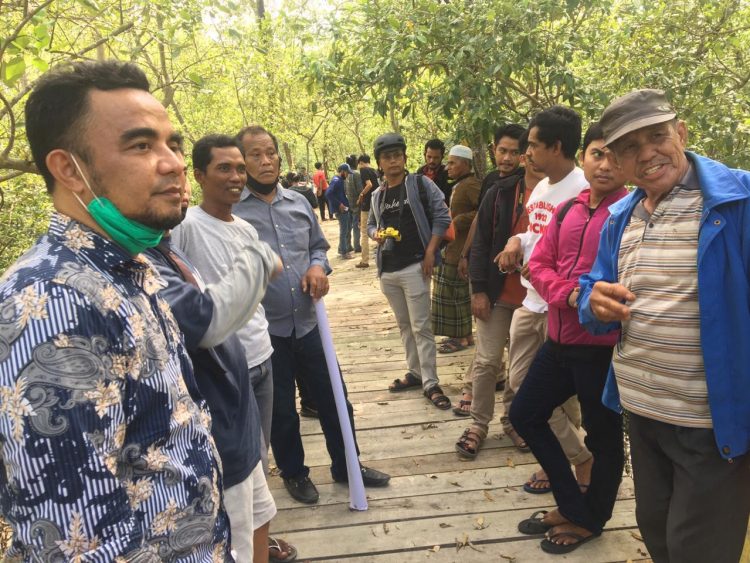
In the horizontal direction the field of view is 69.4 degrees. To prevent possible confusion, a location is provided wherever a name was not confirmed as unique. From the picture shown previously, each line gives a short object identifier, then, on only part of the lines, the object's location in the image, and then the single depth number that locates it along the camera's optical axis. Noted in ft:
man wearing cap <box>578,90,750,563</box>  5.87
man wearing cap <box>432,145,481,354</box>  17.57
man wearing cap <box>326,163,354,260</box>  41.11
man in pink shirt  8.45
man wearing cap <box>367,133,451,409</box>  14.94
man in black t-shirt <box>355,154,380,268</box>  34.79
